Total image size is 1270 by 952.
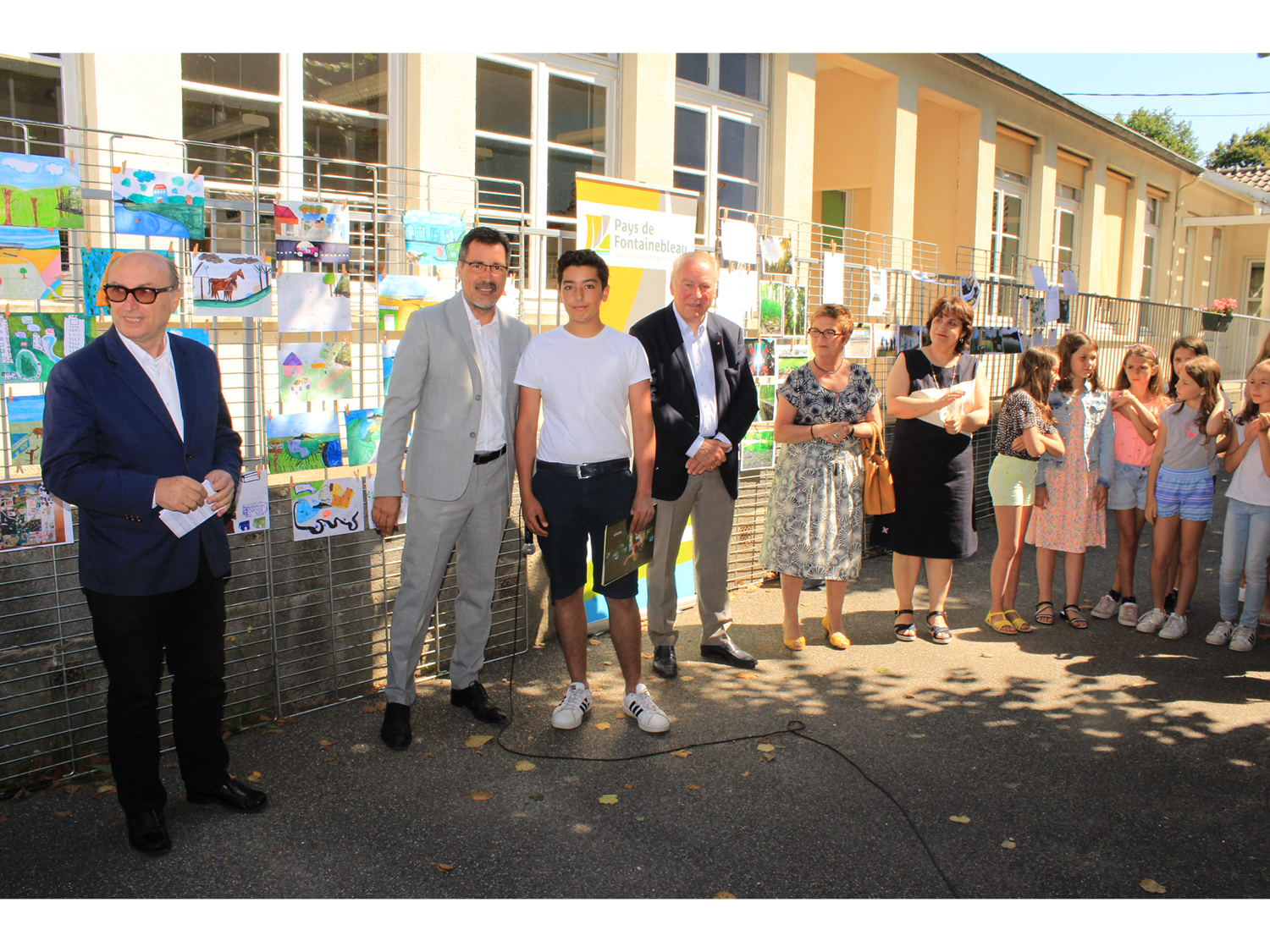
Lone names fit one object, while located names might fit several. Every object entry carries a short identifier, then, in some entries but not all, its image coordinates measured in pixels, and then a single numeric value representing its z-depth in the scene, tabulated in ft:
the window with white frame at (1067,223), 52.90
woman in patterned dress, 17.47
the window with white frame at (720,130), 30.37
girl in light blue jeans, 17.39
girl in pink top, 19.79
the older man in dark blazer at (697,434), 15.78
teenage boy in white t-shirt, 13.37
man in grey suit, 13.00
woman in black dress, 17.98
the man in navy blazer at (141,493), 9.92
